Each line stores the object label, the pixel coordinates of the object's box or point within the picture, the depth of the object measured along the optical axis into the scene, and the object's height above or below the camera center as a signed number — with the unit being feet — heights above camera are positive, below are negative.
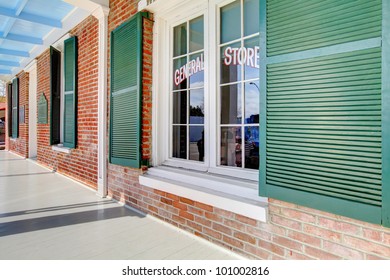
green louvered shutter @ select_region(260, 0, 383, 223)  4.82 +0.63
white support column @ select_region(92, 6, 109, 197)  13.21 +1.93
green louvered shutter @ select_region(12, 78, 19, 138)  29.96 +3.19
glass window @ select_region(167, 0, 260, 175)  8.25 +1.55
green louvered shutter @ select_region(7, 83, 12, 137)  33.35 +3.07
